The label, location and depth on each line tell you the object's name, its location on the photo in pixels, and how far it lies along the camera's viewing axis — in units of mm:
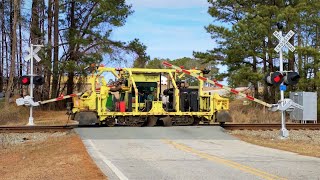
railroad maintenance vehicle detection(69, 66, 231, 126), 21500
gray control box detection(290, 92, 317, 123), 26891
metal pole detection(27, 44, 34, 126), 23375
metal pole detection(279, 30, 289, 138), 19969
